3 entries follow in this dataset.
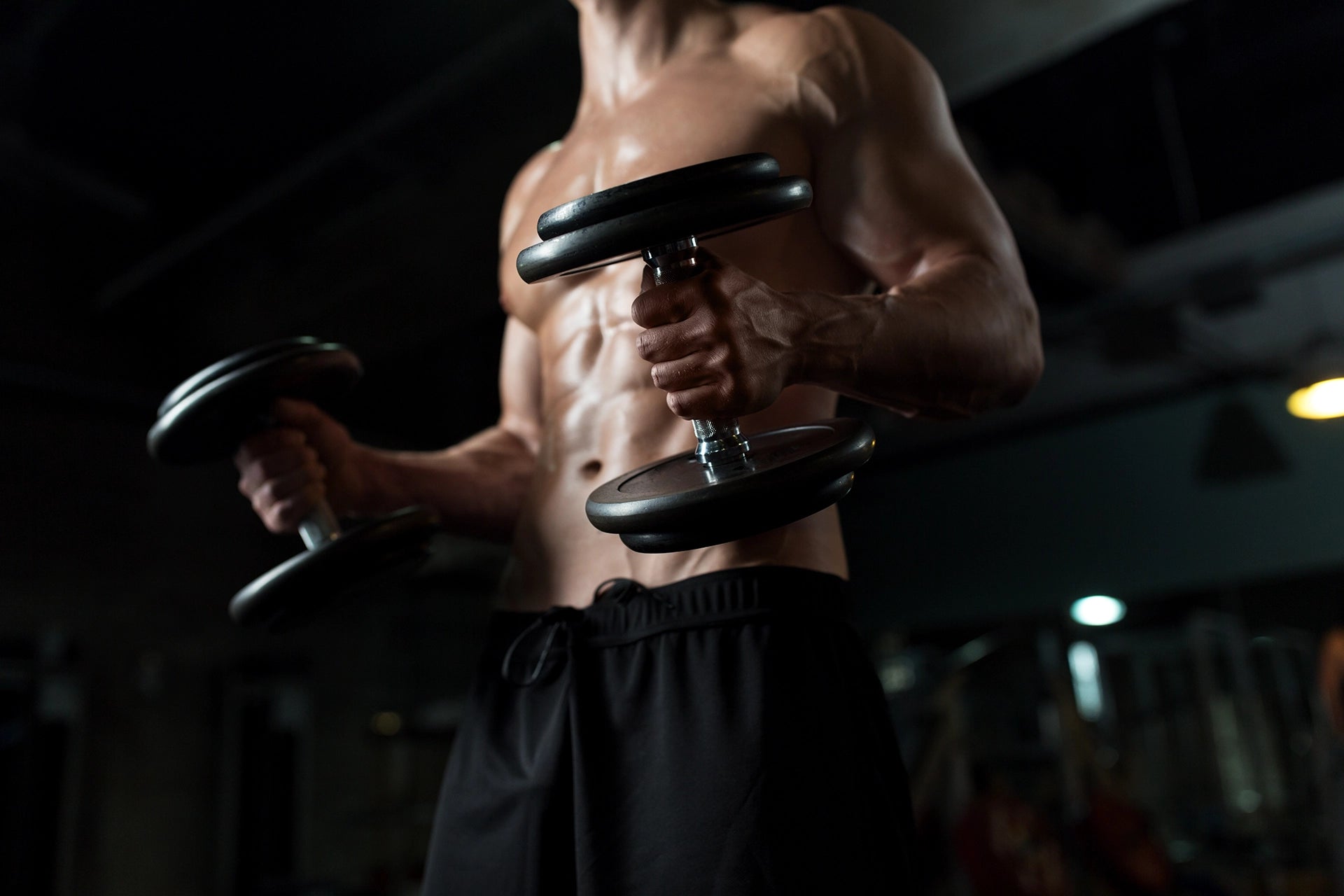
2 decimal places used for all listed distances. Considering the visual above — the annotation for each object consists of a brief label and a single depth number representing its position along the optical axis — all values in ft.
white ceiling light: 20.77
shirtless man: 2.55
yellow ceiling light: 13.33
